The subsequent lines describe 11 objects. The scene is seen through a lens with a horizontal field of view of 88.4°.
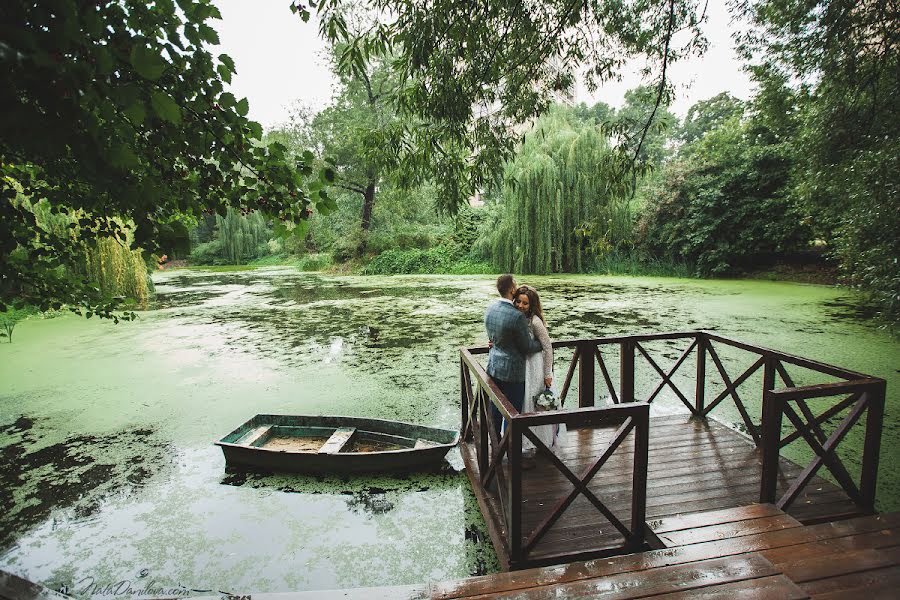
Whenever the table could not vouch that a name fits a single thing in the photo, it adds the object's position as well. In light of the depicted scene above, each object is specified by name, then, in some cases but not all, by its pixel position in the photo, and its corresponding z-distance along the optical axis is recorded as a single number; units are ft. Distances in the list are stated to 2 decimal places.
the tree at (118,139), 2.91
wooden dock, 7.54
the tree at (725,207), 46.50
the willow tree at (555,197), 48.21
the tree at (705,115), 85.35
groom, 9.82
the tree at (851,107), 14.47
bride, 10.40
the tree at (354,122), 66.44
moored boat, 11.34
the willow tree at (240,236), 101.96
